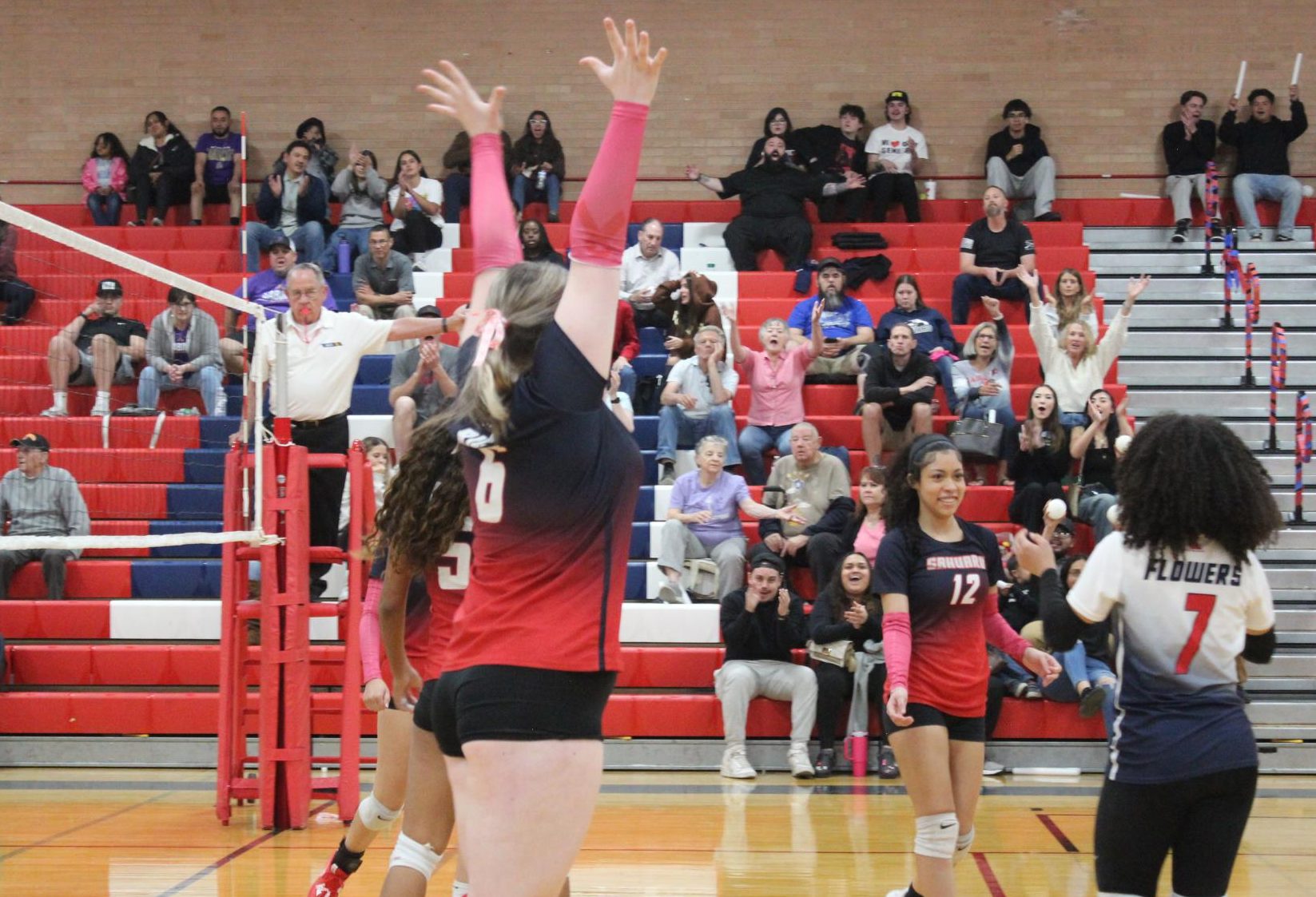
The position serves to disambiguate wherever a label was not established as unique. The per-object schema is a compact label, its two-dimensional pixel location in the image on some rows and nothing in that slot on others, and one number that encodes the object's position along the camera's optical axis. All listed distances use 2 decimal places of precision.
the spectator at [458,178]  15.80
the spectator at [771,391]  12.20
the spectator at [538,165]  15.72
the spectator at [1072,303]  12.54
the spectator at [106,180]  16.34
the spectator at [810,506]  10.62
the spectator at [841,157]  15.45
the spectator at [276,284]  12.98
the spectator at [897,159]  15.57
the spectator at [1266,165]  15.63
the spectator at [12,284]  9.65
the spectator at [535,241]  13.57
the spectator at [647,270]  13.84
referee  8.54
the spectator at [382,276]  13.49
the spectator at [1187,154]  15.65
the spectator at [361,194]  15.12
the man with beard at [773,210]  14.75
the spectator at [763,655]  9.84
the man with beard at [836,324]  12.95
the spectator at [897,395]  11.90
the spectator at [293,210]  14.80
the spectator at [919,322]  12.83
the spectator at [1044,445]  11.49
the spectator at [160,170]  16.06
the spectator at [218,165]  16.19
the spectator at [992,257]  13.80
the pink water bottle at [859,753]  9.80
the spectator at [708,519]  10.82
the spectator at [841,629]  9.87
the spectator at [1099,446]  11.40
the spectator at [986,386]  12.09
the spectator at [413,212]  14.81
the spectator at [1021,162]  15.78
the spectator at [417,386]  11.40
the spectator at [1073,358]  12.16
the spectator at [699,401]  11.97
